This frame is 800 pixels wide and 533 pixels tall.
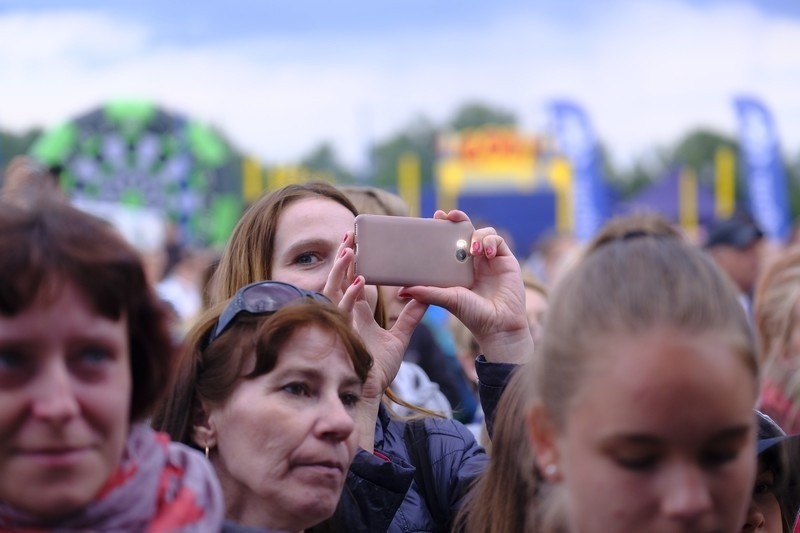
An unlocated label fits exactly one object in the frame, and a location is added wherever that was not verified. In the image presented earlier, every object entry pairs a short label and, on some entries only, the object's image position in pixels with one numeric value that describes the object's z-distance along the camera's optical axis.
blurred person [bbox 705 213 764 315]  7.66
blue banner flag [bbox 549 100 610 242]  22.44
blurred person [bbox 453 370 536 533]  2.13
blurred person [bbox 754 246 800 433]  3.97
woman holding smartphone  2.33
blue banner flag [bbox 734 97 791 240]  19.77
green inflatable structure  20.00
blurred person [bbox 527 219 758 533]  1.50
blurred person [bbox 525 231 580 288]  12.27
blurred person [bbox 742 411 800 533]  2.35
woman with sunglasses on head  2.04
